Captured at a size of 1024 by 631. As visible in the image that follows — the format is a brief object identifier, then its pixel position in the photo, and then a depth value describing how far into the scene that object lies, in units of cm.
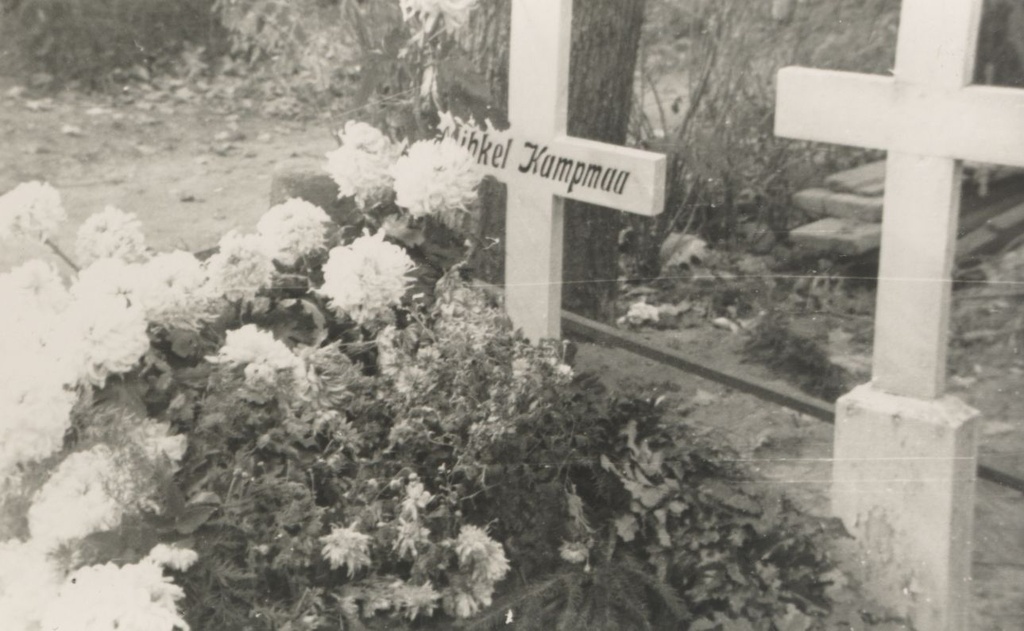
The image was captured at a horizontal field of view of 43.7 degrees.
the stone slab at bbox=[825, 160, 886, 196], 446
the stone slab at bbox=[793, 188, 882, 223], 435
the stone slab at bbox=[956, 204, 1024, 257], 406
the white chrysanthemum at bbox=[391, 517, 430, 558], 233
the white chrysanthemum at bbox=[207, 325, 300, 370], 244
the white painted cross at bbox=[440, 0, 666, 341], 288
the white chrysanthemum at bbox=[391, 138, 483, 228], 274
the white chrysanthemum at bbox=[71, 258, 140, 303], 244
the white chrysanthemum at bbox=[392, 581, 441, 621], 230
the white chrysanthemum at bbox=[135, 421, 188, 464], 231
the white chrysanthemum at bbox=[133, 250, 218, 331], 246
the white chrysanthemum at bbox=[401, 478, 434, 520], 236
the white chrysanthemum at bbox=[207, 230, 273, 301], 259
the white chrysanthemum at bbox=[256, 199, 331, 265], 272
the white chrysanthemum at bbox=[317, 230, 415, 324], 257
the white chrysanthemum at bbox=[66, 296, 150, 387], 232
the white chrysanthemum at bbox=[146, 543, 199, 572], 218
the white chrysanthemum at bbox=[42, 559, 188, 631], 207
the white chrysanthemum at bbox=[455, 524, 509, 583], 237
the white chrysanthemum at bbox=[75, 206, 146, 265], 269
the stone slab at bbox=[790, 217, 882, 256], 423
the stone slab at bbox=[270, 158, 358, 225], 331
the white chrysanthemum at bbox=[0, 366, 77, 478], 223
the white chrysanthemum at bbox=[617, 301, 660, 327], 393
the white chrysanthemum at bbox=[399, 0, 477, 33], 295
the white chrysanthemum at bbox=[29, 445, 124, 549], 223
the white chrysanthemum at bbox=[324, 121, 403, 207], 282
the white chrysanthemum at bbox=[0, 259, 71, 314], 243
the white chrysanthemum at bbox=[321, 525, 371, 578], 227
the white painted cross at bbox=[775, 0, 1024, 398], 244
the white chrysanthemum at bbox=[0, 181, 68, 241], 263
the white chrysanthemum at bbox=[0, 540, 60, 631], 224
